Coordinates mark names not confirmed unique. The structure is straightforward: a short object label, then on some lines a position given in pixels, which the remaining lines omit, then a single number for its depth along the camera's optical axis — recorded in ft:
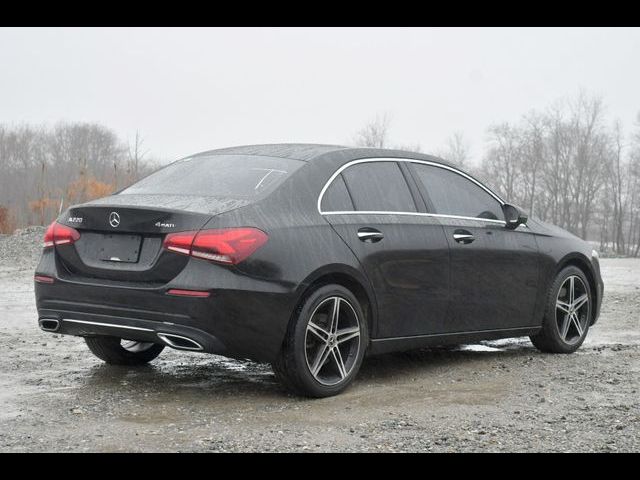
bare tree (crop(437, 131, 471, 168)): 301.22
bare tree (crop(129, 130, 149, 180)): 156.87
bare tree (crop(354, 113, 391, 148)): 261.85
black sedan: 18.88
